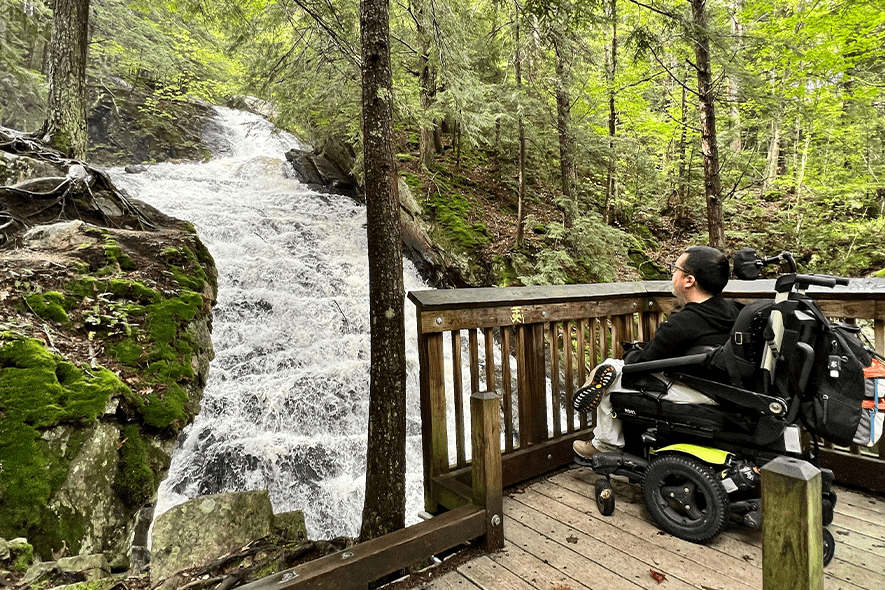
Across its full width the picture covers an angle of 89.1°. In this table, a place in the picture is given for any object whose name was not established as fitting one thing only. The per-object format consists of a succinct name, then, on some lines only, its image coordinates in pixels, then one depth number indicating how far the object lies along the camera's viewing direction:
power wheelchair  1.96
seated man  2.36
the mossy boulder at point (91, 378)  3.09
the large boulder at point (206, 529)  3.35
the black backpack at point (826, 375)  1.83
